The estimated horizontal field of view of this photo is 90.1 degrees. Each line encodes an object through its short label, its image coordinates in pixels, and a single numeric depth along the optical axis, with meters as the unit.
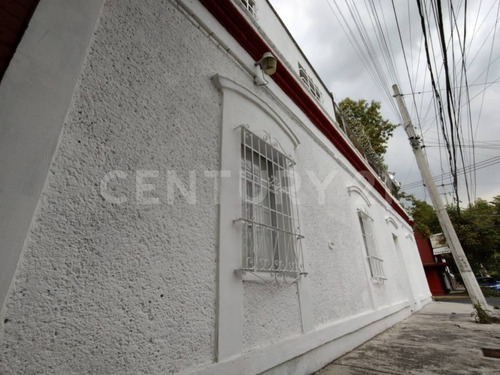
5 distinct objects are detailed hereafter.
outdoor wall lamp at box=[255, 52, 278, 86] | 3.10
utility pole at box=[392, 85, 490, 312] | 6.42
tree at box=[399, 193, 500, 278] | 19.99
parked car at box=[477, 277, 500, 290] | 22.89
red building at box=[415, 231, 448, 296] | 18.48
